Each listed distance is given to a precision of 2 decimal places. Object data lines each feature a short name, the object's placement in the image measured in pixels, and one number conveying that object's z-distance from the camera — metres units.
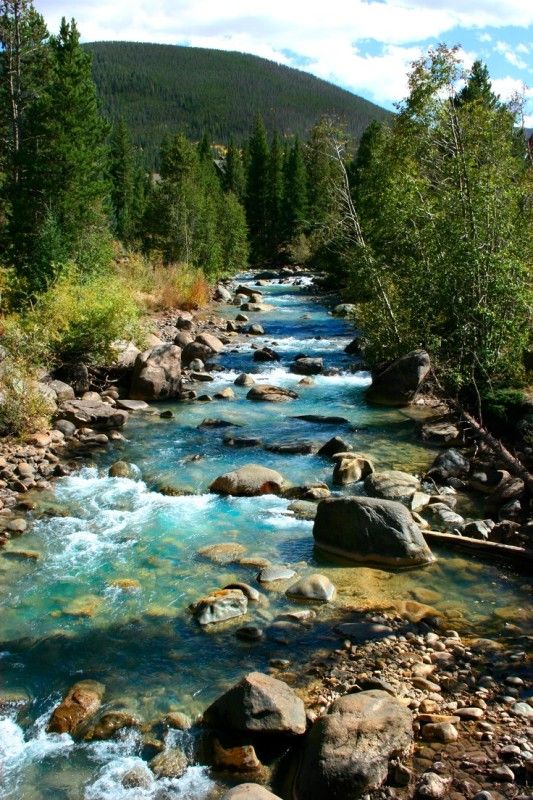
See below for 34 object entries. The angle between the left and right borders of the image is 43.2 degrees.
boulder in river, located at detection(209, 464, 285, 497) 11.80
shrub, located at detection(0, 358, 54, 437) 13.38
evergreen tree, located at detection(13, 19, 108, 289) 26.48
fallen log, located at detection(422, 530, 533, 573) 9.06
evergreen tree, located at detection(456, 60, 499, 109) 37.19
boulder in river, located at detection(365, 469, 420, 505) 11.21
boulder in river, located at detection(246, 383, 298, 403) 18.53
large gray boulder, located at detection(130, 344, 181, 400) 17.97
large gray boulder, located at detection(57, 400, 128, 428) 15.50
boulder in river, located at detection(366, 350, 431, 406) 17.62
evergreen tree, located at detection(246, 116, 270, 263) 74.00
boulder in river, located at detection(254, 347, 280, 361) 23.39
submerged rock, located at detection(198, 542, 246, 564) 9.50
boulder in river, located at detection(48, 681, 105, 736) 6.23
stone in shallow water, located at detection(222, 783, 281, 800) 5.02
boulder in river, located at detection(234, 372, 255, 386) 20.16
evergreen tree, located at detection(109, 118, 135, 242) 66.69
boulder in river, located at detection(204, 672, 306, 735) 5.87
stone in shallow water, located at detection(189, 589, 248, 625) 7.95
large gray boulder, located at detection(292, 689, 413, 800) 5.27
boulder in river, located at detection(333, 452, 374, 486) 12.27
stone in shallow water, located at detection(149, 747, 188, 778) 5.66
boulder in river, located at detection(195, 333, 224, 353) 24.23
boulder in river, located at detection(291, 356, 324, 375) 21.80
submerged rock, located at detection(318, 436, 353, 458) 13.84
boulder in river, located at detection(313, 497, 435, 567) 9.19
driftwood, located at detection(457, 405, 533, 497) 11.23
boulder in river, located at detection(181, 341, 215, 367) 22.86
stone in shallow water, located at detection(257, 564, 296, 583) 8.88
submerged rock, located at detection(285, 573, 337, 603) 8.41
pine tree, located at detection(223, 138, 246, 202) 76.88
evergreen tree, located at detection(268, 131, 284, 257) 73.12
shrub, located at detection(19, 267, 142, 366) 17.25
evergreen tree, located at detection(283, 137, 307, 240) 71.12
